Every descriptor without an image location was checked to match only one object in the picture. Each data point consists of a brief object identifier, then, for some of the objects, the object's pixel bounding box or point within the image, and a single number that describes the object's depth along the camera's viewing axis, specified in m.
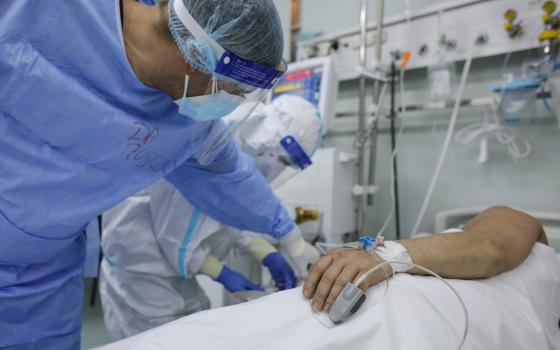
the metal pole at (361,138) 1.77
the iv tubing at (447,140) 1.67
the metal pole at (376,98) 1.79
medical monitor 1.73
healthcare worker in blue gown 0.66
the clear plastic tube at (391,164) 1.92
